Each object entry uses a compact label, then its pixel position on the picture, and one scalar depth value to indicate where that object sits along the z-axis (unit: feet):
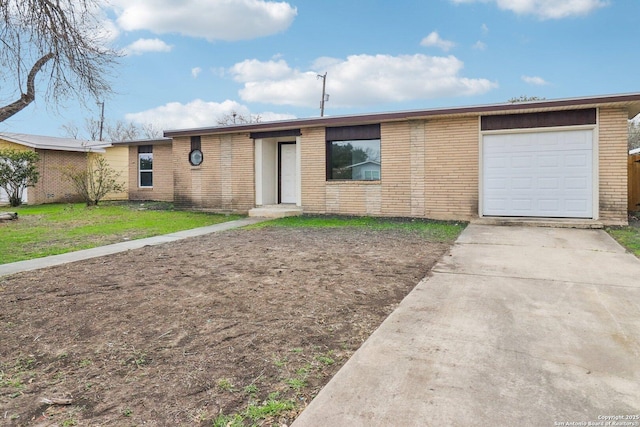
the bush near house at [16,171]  53.67
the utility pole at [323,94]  111.75
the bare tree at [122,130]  142.10
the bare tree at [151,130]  143.95
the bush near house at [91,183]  54.08
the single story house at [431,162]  32.94
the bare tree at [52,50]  20.89
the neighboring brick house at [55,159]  61.77
